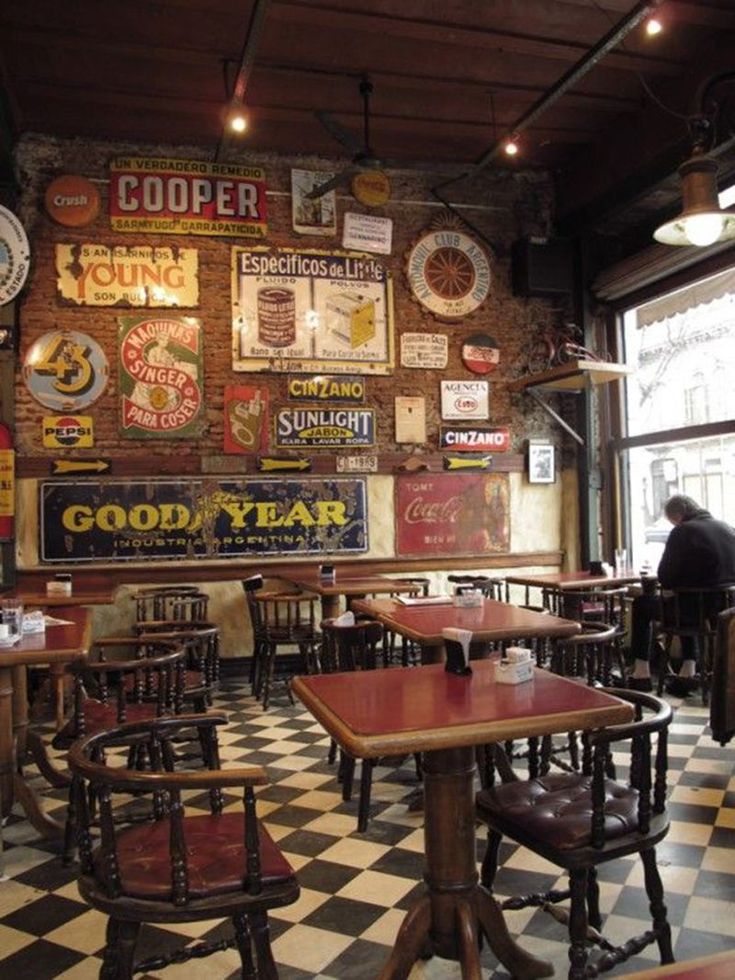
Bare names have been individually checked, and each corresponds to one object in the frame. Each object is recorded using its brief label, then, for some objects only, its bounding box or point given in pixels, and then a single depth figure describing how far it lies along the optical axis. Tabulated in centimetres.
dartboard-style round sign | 770
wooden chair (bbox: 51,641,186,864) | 317
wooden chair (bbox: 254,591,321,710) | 607
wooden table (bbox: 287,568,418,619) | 585
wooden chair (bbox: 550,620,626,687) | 358
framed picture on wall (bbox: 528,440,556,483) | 791
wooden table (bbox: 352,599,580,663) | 349
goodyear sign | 680
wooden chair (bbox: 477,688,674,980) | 210
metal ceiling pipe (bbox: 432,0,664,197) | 496
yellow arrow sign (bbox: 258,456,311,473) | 719
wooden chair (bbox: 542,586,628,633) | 575
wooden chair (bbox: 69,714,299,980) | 182
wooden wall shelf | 694
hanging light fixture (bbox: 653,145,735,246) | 443
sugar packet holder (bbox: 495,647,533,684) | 241
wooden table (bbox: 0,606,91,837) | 316
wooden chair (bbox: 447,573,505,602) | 625
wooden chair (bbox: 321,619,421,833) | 398
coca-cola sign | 756
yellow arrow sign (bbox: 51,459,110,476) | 677
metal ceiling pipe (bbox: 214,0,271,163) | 486
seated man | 580
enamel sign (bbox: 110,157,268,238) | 702
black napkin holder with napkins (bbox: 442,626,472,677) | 253
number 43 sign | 678
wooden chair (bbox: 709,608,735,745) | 382
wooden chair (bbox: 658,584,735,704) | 575
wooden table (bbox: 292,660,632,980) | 203
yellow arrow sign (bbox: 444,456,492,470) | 765
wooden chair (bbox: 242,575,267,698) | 623
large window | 670
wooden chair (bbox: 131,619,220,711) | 393
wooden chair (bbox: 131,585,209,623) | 649
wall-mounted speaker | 779
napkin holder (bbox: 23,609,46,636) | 374
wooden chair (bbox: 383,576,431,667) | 545
